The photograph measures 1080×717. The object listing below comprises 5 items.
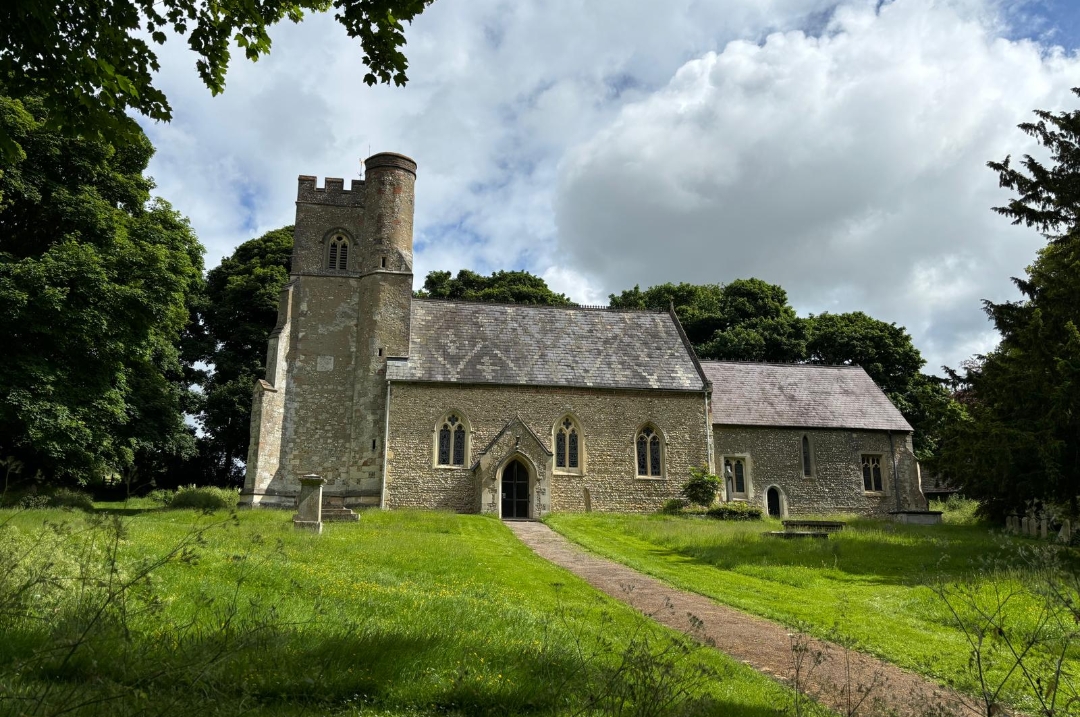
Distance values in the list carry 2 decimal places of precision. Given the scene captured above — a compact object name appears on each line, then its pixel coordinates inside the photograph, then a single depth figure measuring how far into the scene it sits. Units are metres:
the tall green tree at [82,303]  19.33
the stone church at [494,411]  27.45
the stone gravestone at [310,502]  18.14
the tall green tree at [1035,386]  16.00
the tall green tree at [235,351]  36.22
